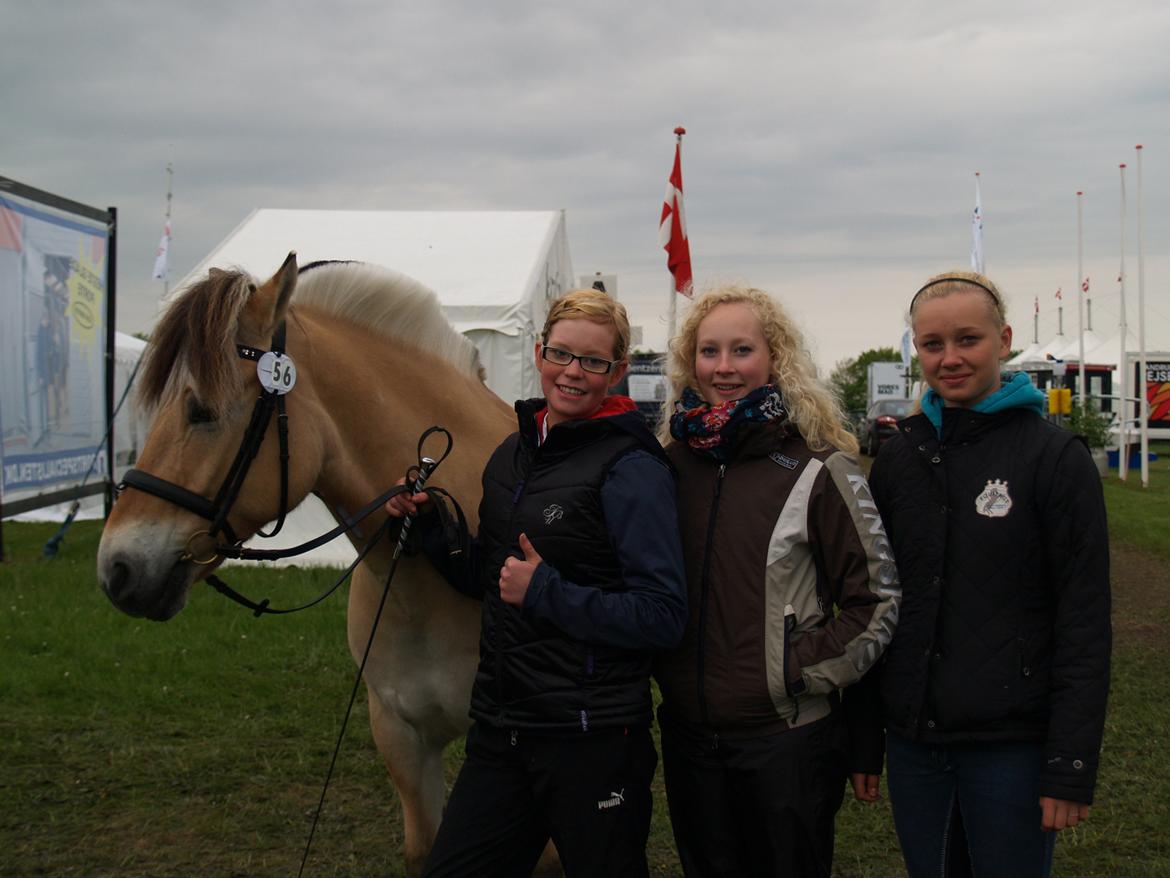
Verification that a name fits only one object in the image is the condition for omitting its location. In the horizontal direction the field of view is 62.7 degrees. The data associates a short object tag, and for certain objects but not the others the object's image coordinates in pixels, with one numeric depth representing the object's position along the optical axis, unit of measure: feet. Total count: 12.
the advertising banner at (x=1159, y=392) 92.07
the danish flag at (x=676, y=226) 29.01
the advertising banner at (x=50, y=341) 28.30
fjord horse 6.61
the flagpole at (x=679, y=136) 29.22
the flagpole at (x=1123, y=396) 55.97
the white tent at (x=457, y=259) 27.84
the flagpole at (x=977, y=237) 62.34
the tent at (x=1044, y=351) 112.78
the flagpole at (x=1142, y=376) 53.78
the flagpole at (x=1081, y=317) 66.28
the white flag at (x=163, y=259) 58.85
